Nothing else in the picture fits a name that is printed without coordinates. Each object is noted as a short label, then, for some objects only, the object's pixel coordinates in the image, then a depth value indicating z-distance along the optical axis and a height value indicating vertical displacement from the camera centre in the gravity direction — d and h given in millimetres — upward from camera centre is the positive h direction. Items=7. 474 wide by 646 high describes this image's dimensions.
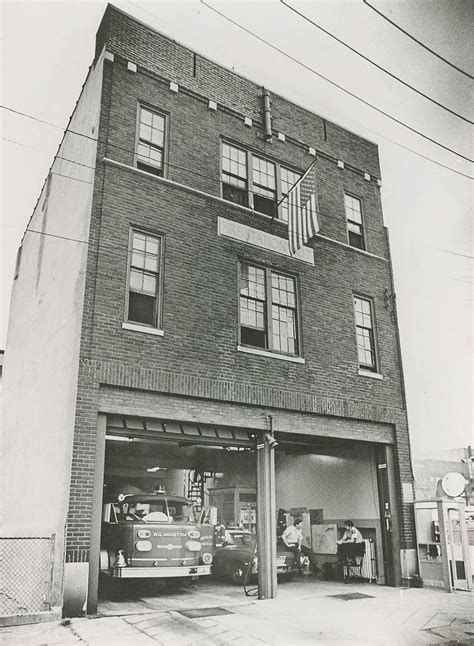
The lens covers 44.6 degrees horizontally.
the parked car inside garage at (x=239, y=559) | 13828 -1050
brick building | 11164 +4358
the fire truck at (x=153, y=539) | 11543 -480
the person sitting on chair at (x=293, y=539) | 15745 -681
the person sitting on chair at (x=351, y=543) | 15062 -747
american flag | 13445 +6691
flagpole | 13570 +7431
